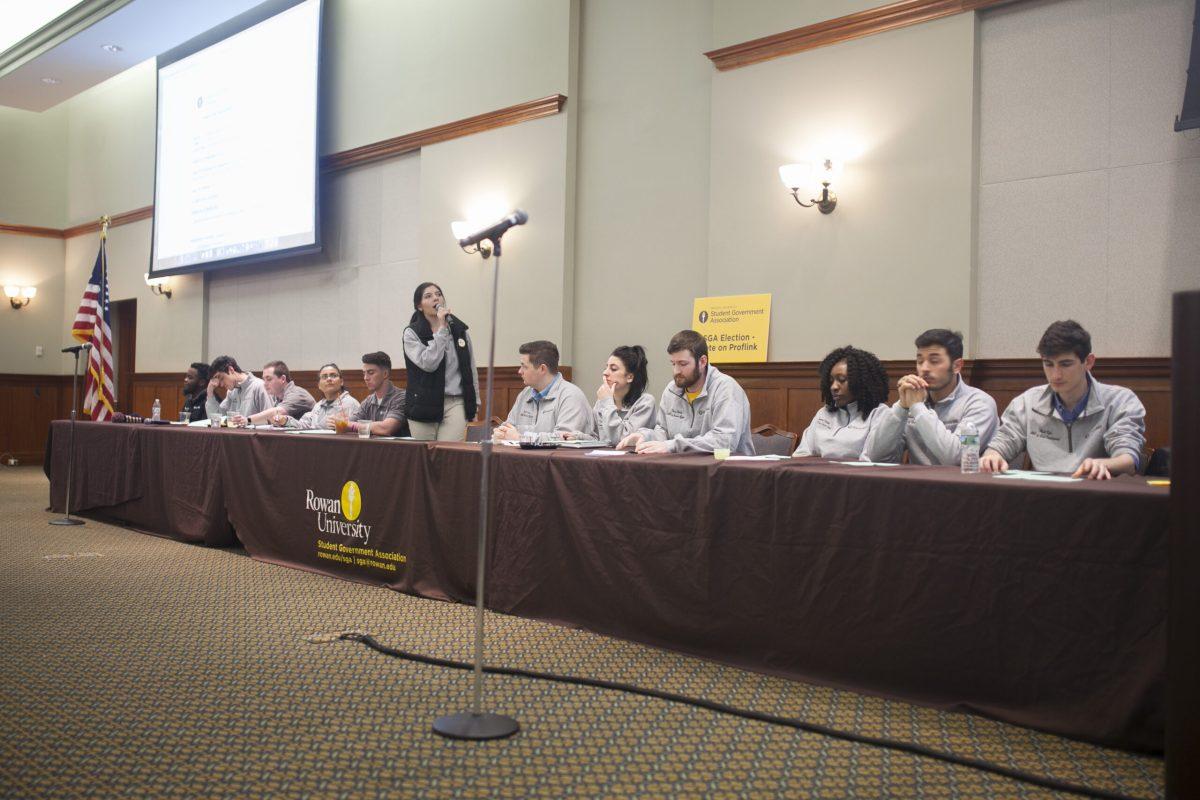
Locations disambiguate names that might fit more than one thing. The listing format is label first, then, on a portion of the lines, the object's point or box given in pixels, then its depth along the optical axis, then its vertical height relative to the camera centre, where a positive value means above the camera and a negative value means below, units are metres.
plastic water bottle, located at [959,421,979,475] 2.73 -0.05
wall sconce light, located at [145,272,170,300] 9.86 +1.33
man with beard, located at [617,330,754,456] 3.77 +0.09
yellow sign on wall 5.19 +0.58
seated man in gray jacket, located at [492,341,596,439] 4.71 +0.13
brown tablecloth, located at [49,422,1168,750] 2.18 -0.40
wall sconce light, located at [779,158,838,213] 4.90 +1.32
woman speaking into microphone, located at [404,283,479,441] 4.77 +0.25
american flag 6.80 +0.54
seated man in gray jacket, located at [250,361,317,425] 6.52 +0.15
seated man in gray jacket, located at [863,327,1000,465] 3.27 +0.08
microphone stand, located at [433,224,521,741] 2.24 -0.74
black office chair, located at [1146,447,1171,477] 2.89 -0.07
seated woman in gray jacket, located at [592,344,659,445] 4.39 +0.13
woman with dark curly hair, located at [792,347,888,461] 3.56 +0.11
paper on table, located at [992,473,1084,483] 2.37 -0.11
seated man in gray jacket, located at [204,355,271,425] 6.88 +0.20
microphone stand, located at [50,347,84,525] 6.02 -0.40
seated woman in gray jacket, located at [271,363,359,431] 6.11 +0.09
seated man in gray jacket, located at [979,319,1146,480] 2.95 +0.06
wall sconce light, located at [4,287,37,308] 11.38 +1.39
